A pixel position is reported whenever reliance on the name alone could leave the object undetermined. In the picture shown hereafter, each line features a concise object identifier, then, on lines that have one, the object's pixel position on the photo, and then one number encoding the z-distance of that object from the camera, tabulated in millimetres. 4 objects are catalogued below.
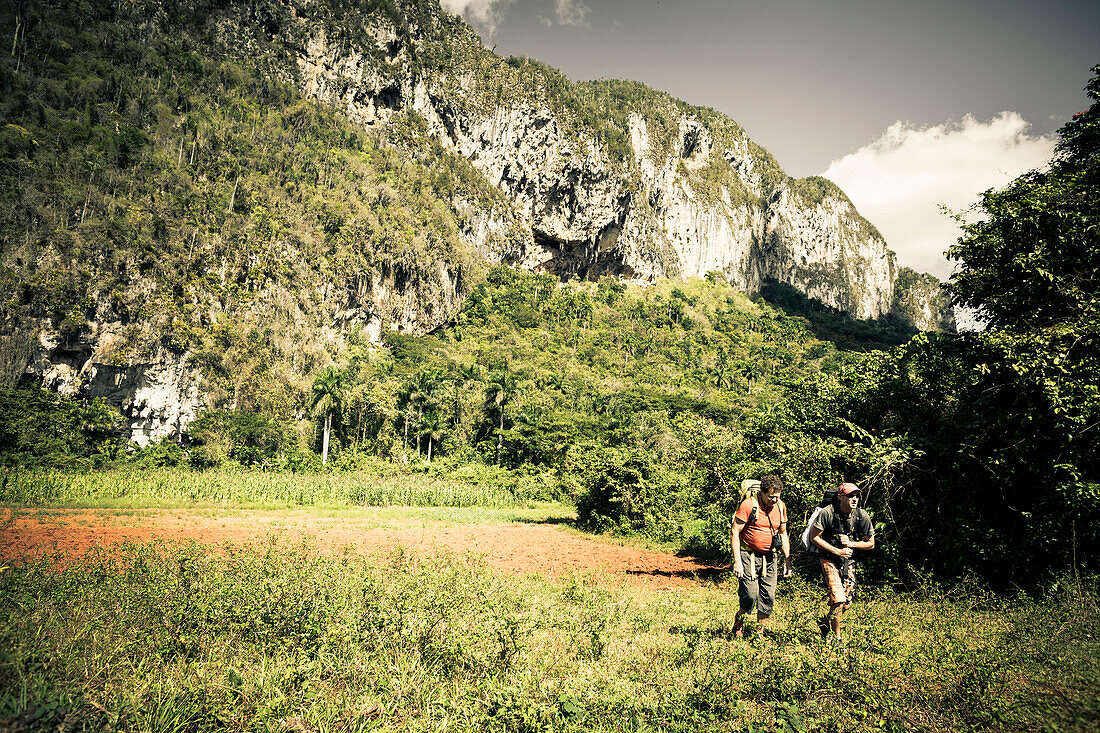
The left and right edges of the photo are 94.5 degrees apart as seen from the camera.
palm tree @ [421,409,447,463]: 41344
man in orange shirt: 5000
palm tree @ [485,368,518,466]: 42125
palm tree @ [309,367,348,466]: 38125
